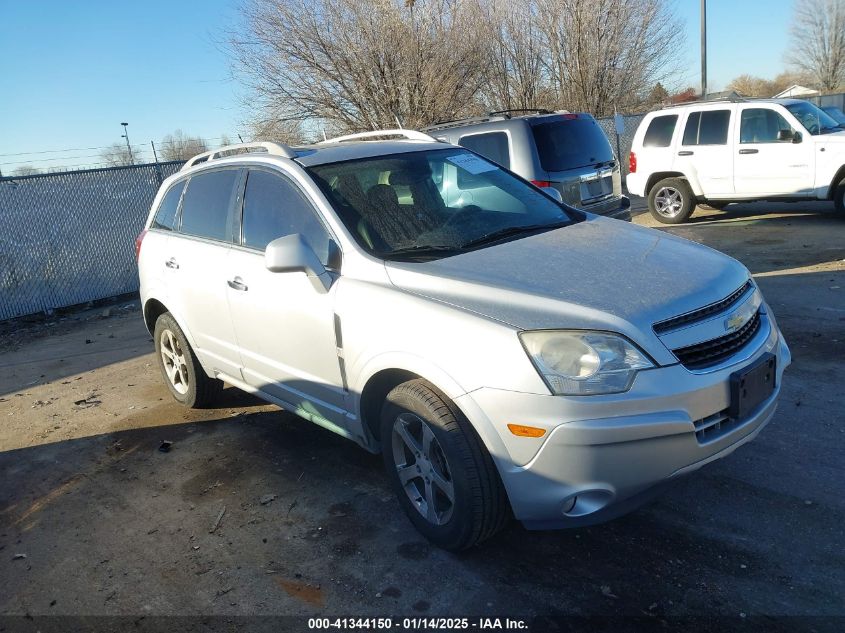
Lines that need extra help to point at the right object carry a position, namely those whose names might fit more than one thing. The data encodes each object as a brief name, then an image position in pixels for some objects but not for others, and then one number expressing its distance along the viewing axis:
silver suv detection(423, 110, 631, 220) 8.09
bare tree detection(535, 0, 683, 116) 22.48
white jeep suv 10.66
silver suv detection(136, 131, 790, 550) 2.80
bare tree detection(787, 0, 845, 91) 48.16
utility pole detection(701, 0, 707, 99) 21.14
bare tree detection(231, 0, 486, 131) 16.52
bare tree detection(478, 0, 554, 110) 21.56
